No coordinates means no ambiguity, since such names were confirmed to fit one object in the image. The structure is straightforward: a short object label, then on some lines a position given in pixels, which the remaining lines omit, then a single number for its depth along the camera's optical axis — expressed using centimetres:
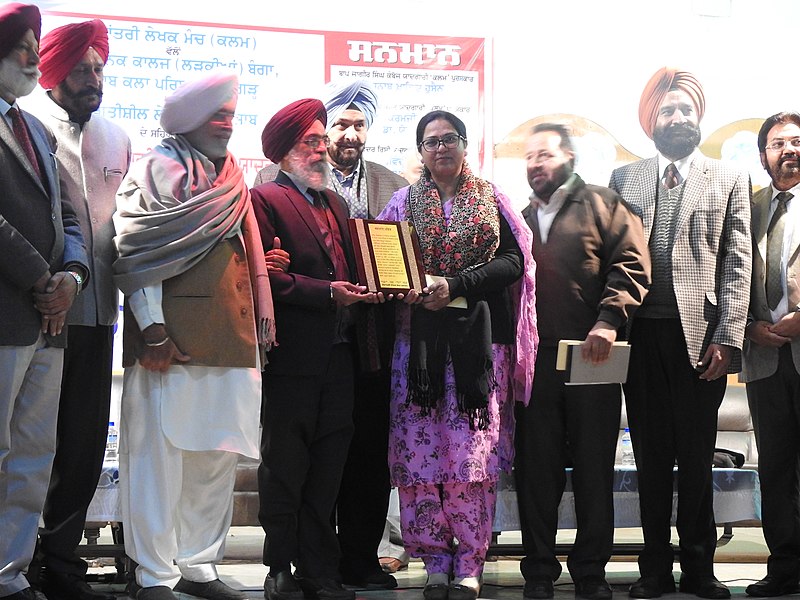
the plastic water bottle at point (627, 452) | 524
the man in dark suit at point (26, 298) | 332
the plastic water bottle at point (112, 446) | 487
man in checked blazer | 417
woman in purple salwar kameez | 397
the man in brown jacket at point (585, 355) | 410
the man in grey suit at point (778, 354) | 425
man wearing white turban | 363
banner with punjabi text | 657
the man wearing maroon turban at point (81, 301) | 370
